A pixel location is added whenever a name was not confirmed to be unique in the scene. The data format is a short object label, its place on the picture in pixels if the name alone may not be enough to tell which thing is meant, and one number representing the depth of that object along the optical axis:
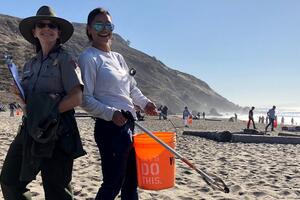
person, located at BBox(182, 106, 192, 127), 19.15
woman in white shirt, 2.28
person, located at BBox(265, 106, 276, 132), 16.89
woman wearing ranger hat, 2.04
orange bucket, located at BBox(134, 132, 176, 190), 2.47
